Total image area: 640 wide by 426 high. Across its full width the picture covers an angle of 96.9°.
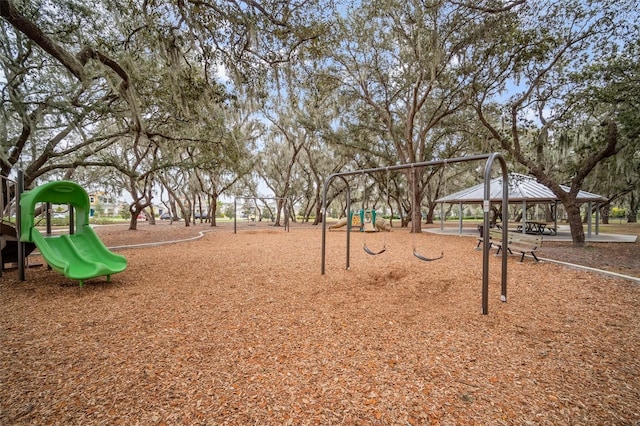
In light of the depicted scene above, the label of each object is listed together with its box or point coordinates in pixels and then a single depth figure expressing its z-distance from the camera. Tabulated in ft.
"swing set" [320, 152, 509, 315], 9.77
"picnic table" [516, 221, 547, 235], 38.24
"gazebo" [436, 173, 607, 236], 35.86
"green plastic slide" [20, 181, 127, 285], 12.62
